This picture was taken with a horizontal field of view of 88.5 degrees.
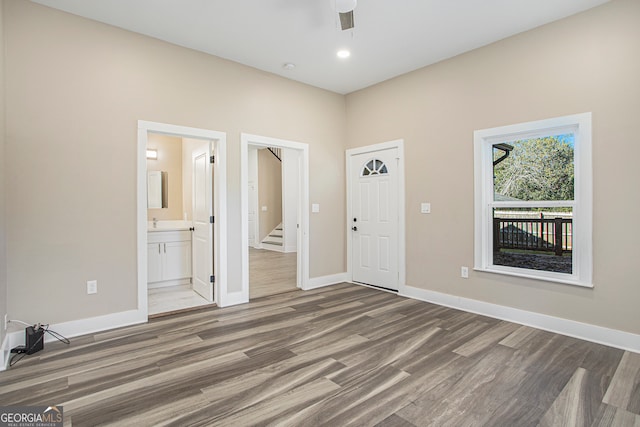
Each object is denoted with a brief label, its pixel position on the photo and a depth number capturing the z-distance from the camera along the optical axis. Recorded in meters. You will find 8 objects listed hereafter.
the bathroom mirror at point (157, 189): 5.59
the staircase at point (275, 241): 9.40
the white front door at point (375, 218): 4.80
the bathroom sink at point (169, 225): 4.92
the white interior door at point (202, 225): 4.25
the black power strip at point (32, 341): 2.75
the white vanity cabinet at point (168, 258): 4.84
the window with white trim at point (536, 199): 3.16
